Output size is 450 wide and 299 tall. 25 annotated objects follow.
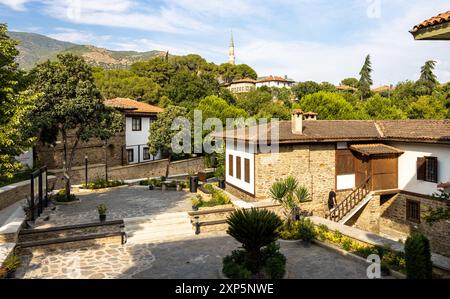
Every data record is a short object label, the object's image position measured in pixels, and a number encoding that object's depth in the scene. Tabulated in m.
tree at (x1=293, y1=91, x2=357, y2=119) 44.62
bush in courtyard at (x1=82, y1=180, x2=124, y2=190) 24.80
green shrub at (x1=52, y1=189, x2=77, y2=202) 20.28
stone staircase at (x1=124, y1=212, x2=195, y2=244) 14.71
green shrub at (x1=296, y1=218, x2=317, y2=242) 13.88
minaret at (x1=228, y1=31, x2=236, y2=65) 144.19
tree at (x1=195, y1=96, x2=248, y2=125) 36.56
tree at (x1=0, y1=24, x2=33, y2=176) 10.96
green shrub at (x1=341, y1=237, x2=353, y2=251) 12.62
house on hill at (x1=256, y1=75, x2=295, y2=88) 122.75
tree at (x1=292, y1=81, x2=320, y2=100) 74.06
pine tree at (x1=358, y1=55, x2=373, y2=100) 80.44
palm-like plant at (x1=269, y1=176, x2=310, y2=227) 16.25
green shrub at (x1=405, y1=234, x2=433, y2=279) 9.09
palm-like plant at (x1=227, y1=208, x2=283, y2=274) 10.05
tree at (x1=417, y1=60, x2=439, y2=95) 66.19
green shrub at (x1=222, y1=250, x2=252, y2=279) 9.77
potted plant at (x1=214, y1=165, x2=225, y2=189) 23.34
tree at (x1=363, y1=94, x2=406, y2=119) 47.50
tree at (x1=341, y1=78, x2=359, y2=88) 110.59
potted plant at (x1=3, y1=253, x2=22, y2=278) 10.39
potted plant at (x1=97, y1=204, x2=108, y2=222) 15.62
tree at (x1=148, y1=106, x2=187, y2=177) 31.44
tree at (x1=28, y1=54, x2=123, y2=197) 18.50
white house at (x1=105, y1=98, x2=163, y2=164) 33.75
